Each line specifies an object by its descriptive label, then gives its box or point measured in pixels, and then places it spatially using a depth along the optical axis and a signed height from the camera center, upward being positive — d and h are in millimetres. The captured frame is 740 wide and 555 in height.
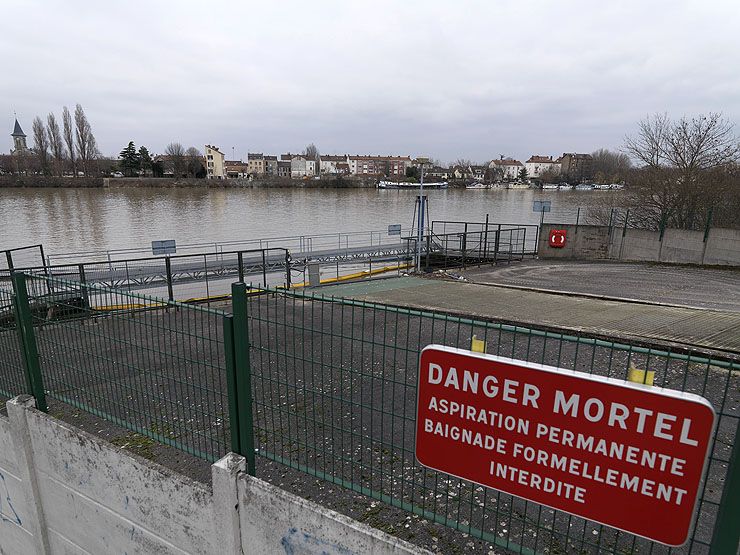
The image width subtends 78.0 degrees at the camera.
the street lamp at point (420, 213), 17234 -1415
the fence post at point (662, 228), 18672 -1932
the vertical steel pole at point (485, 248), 18680 -2829
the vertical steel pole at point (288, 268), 12311 -2409
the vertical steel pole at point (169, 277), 10086 -2225
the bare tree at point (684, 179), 20859 +55
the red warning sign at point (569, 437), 1831 -1146
